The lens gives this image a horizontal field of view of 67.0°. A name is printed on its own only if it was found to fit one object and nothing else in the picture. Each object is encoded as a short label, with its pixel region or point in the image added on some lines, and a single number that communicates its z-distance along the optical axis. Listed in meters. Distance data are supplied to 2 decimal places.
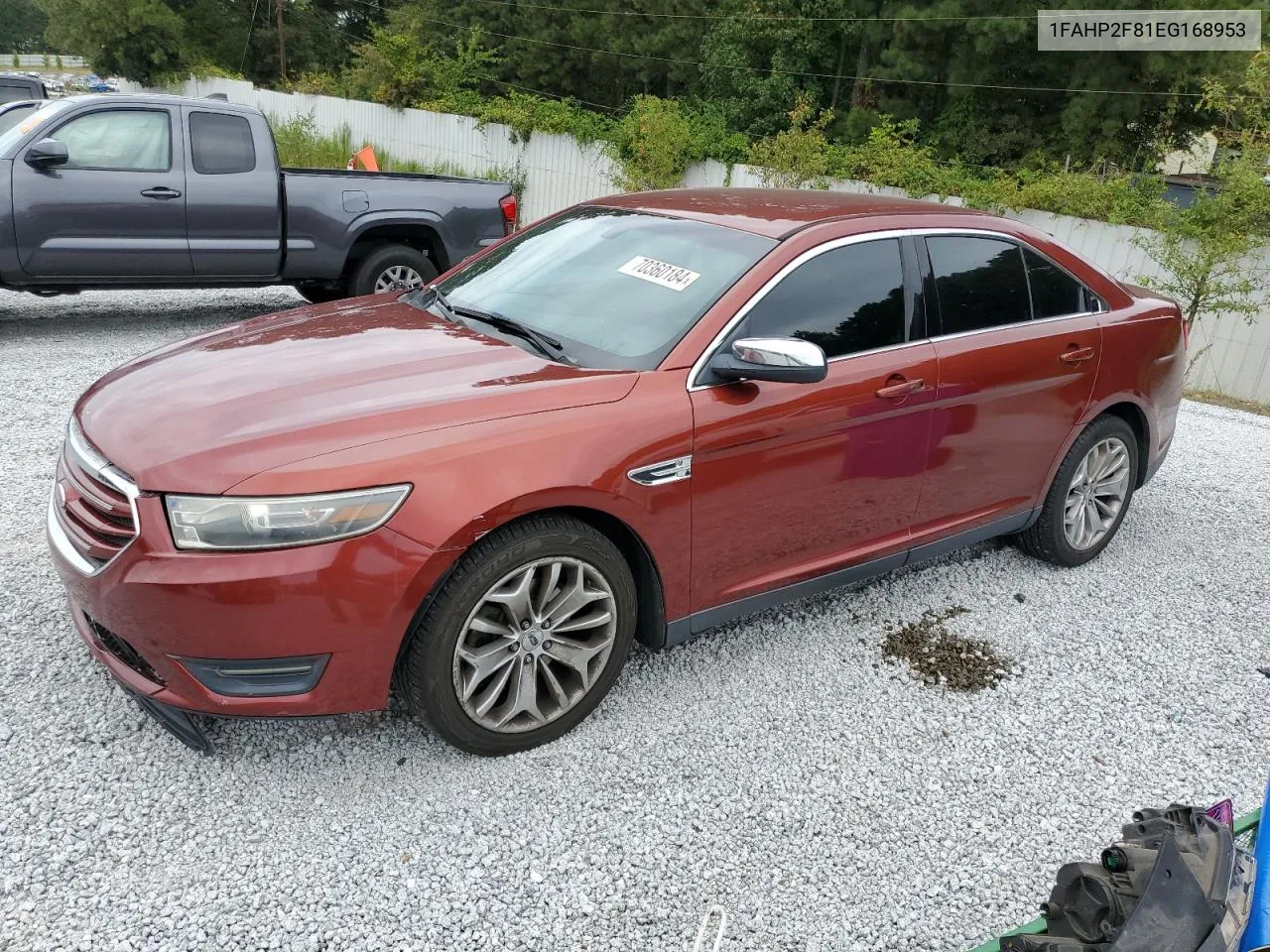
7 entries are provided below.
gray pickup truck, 7.07
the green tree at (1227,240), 11.74
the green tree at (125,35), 38.09
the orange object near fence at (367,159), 14.52
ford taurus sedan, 2.53
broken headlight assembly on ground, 1.73
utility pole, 37.59
